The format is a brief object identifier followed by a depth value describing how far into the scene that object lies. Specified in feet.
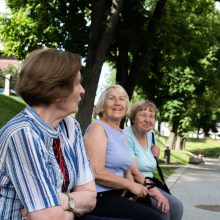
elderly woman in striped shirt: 8.03
